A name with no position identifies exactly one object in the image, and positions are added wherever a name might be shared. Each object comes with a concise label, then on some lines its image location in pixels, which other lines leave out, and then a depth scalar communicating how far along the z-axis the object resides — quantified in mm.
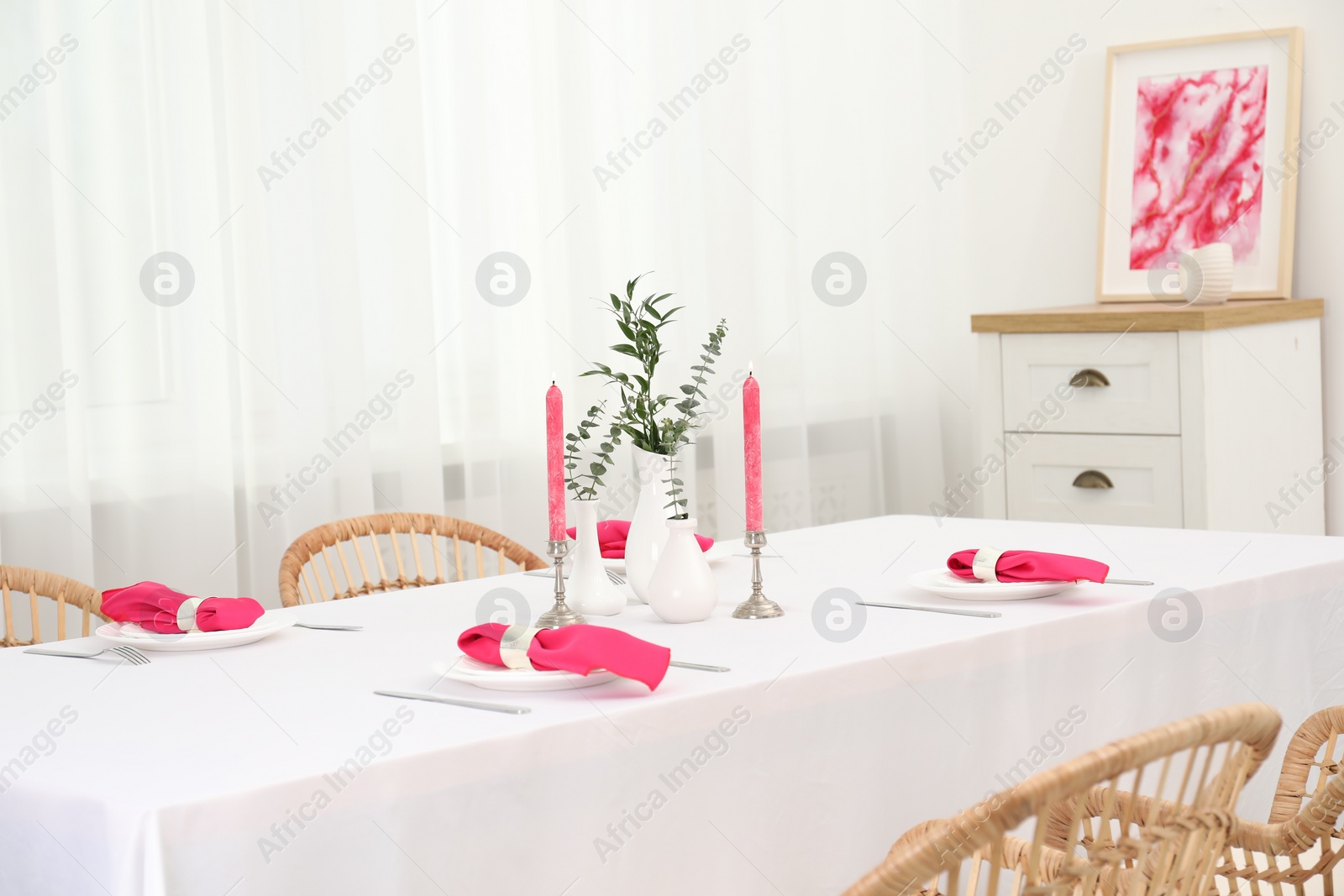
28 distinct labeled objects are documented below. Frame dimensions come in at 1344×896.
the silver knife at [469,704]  3320
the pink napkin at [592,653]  3368
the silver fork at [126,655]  3642
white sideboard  5224
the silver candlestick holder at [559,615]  3714
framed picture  5526
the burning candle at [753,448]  3676
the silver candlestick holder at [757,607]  3760
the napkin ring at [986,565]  3859
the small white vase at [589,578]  3813
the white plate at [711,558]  4183
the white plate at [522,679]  3403
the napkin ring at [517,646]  3448
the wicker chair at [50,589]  4107
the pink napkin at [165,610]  3730
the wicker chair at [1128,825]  2857
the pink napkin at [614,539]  4225
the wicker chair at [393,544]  4324
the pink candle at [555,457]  3638
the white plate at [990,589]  3802
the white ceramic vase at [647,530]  3812
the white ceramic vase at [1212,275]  5416
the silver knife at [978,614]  3719
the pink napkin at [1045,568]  3791
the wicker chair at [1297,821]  3344
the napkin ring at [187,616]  3721
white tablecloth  3149
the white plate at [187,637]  3685
